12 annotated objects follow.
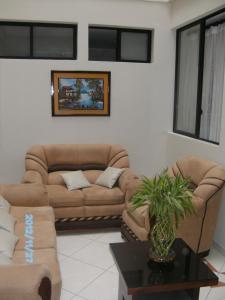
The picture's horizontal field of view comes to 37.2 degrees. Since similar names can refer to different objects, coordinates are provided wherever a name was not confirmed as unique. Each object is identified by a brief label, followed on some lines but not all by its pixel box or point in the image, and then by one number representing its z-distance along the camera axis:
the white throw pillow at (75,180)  4.25
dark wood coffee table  2.09
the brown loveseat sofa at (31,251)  1.60
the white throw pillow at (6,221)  2.79
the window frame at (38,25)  4.82
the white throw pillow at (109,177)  4.34
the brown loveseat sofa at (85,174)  4.04
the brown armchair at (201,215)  3.29
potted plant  2.21
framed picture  4.86
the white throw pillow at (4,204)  3.22
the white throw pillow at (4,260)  2.18
